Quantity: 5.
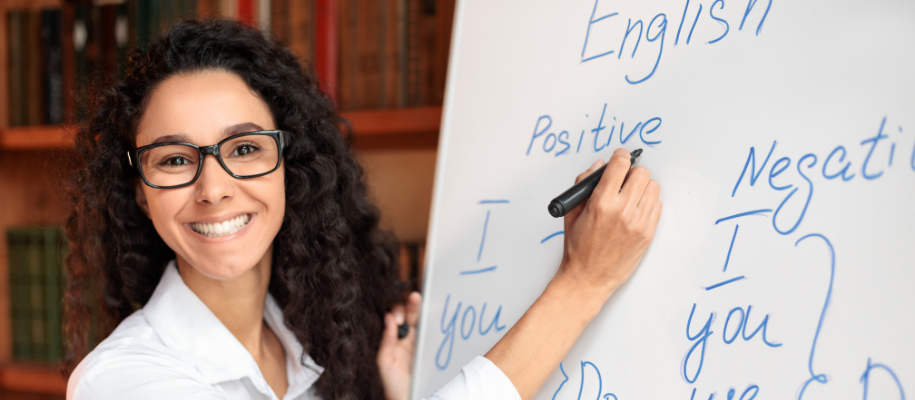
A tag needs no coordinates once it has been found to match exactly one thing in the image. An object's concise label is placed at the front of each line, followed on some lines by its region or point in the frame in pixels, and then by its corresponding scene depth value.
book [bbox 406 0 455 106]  1.05
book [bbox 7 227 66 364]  1.30
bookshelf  1.04
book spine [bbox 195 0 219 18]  1.18
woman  0.57
